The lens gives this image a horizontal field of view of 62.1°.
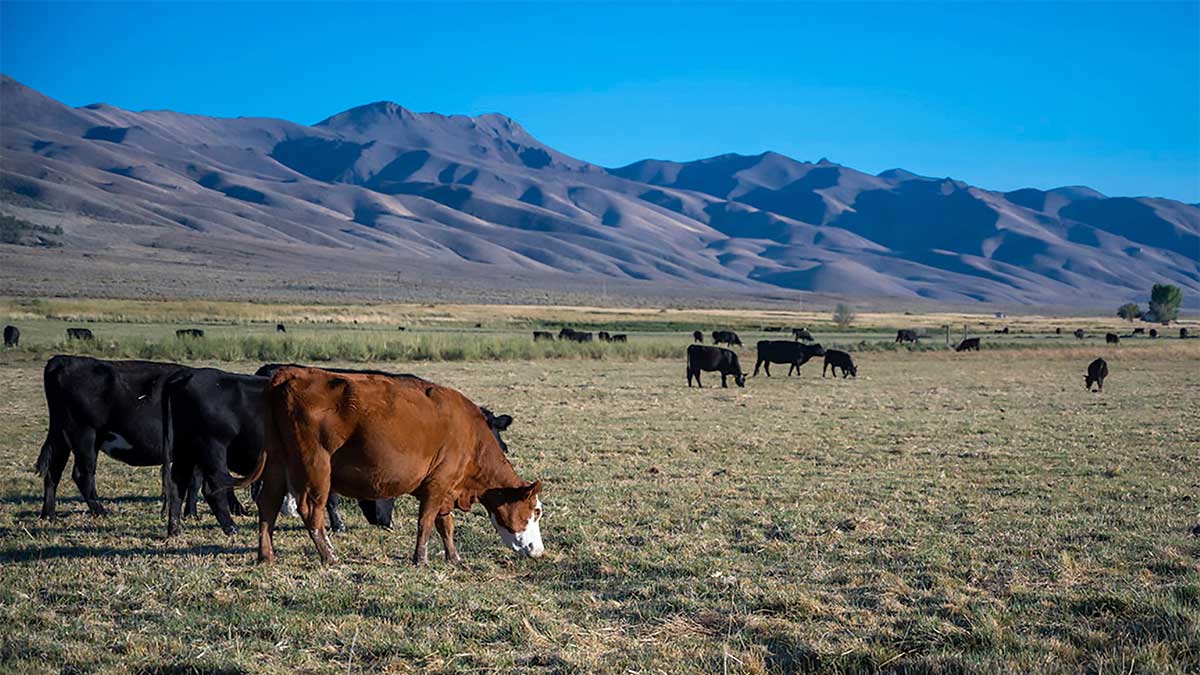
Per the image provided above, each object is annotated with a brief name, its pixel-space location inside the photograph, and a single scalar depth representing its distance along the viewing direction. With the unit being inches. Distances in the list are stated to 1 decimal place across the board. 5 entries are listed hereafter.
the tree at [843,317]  3745.1
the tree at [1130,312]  5383.9
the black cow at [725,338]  2322.8
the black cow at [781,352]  1467.8
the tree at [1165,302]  4926.2
